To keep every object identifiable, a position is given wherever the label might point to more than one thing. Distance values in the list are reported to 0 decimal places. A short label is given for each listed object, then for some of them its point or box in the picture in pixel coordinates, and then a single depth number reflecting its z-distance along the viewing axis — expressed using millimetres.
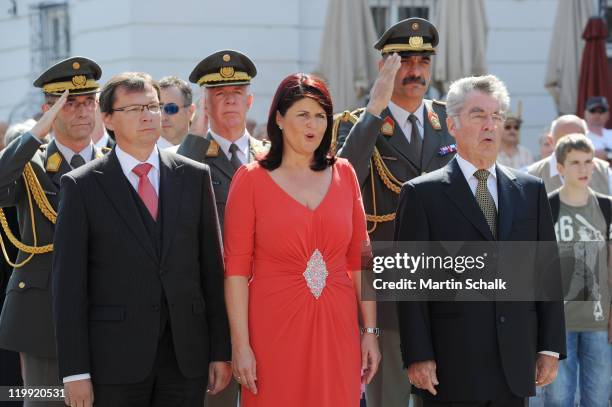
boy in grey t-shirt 15062
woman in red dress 9945
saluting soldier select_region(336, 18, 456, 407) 11875
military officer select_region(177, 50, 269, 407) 12242
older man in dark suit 10078
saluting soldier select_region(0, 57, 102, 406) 11547
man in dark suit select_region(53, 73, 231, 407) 9687
